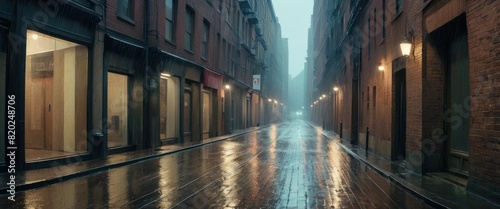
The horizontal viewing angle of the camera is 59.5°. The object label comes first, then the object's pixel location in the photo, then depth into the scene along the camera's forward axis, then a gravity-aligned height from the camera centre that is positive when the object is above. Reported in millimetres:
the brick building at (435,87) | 7590 +632
